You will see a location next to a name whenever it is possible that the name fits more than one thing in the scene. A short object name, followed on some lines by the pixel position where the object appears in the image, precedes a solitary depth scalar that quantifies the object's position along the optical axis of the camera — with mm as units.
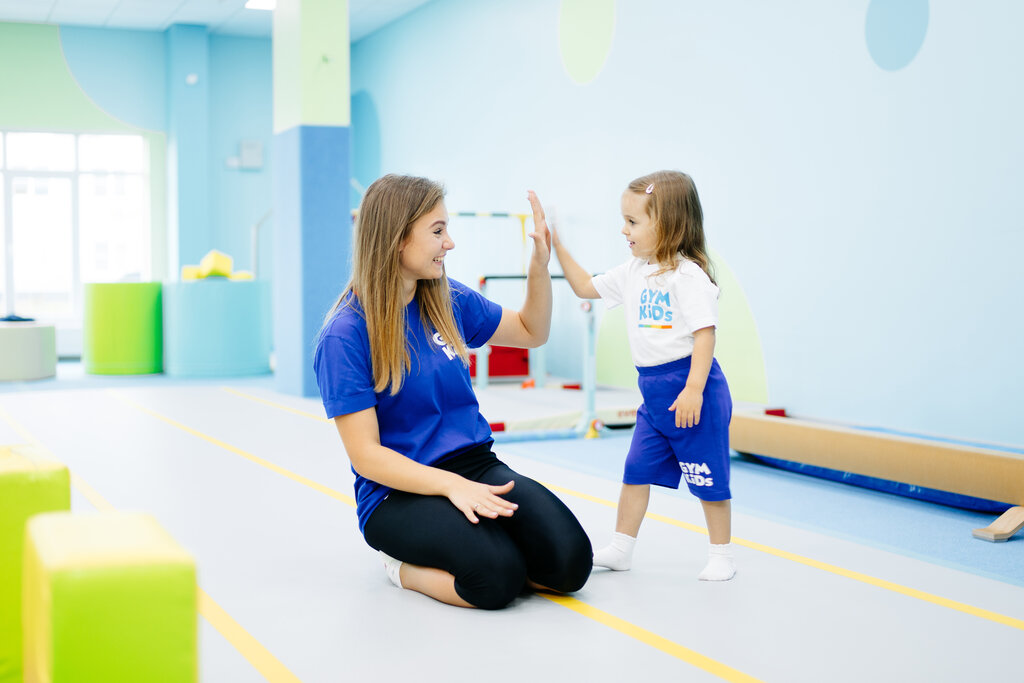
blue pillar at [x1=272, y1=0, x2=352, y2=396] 6672
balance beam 3320
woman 2305
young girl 2549
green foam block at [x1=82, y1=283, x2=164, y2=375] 8211
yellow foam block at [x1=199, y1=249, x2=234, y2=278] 8141
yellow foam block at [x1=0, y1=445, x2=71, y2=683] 1728
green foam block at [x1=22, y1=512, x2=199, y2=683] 1246
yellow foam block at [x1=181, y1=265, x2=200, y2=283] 8242
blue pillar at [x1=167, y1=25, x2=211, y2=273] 10688
